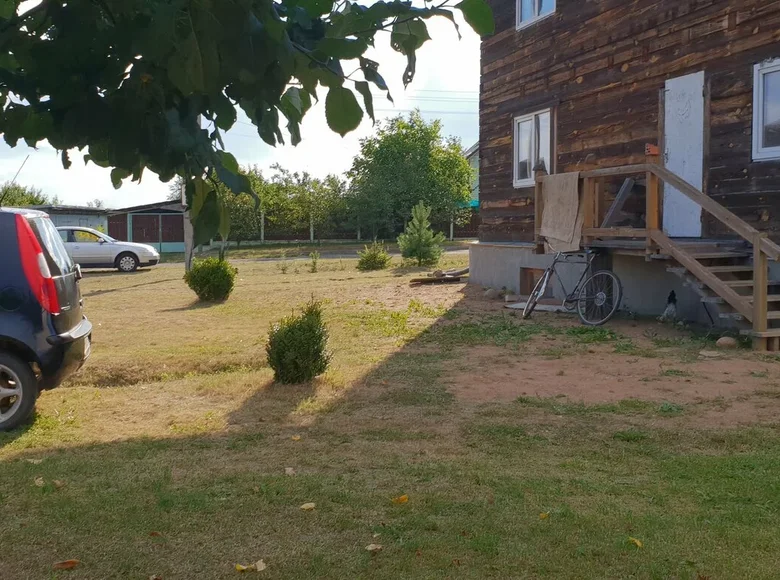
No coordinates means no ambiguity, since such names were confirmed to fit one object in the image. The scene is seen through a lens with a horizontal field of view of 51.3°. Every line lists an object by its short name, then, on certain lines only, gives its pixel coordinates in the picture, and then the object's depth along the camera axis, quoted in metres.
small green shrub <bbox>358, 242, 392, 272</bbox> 25.86
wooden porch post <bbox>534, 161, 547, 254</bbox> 12.98
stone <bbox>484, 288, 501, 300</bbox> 15.53
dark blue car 6.10
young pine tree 26.27
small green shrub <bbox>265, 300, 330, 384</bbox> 7.87
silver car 28.59
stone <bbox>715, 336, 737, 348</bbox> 9.43
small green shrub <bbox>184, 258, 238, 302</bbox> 16.48
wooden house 10.16
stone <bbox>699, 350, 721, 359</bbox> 8.97
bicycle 11.73
